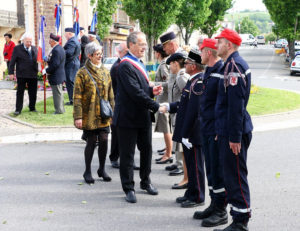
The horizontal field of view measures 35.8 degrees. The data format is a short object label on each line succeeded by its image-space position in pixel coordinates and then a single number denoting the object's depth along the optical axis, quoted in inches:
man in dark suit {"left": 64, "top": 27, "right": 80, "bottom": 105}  518.1
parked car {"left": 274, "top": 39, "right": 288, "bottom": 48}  2784.5
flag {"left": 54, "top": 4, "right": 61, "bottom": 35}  636.1
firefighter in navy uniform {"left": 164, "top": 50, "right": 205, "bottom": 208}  217.3
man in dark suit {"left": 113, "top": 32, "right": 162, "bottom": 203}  225.3
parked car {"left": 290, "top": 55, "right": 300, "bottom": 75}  1185.4
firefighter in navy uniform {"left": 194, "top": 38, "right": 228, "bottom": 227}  194.5
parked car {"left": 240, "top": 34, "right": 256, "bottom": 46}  3494.1
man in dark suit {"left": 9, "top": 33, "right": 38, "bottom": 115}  483.2
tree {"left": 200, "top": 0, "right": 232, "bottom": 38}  2354.8
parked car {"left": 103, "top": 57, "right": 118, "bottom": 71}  1040.7
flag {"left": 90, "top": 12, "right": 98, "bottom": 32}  798.8
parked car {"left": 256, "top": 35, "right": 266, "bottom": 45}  3915.4
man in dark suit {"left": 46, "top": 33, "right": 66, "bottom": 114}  478.9
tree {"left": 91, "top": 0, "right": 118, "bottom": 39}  1213.1
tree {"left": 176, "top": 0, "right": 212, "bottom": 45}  2017.7
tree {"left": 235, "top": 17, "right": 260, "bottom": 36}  5871.1
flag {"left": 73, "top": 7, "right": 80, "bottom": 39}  696.4
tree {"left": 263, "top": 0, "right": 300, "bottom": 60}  1642.5
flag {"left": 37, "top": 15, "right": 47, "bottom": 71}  502.6
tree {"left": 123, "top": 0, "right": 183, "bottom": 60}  1326.3
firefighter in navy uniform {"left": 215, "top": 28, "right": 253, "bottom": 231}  173.6
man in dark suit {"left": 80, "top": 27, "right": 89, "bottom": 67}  547.9
